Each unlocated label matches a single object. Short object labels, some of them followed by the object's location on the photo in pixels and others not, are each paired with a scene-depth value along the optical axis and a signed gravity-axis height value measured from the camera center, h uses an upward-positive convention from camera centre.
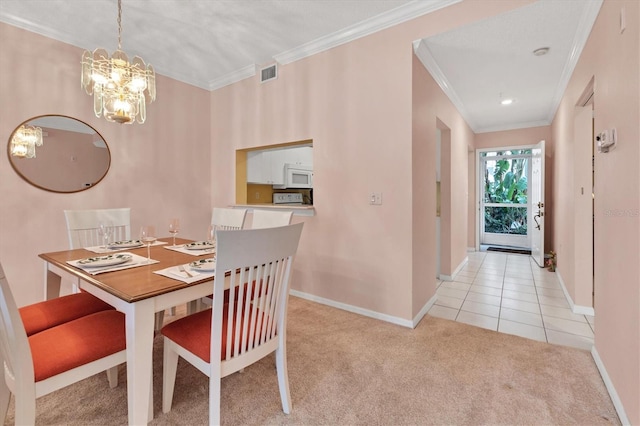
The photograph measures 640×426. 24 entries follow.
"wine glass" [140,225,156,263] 1.79 -0.14
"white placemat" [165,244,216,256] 1.95 -0.27
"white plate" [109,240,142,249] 2.09 -0.23
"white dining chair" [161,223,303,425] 1.21 -0.53
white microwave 4.64 +0.59
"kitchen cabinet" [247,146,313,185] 4.04 +0.72
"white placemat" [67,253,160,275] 1.50 -0.29
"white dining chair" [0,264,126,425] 1.03 -0.57
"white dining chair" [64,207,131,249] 2.25 -0.10
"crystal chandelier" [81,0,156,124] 1.97 +0.89
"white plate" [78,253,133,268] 1.56 -0.27
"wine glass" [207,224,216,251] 2.06 -0.20
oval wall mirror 2.61 +0.57
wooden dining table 1.18 -0.38
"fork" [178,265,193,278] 1.44 -0.30
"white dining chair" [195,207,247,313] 2.58 -0.06
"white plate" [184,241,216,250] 2.10 -0.25
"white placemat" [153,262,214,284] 1.38 -0.31
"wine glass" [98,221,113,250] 1.99 -0.14
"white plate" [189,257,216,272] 1.50 -0.28
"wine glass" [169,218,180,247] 1.96 -0.09
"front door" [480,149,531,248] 6.11 +0.25
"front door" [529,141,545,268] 4.51 +0.19
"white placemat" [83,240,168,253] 1.99 -0.25
